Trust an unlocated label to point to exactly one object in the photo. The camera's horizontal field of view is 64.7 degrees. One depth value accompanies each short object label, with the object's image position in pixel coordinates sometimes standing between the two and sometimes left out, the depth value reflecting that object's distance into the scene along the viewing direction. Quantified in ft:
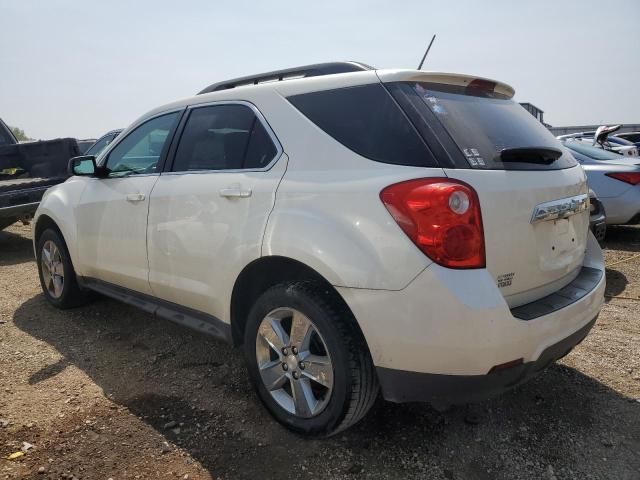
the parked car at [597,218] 16.11
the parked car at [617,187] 20.61
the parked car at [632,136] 54.37
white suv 6.54
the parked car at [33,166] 22.35
